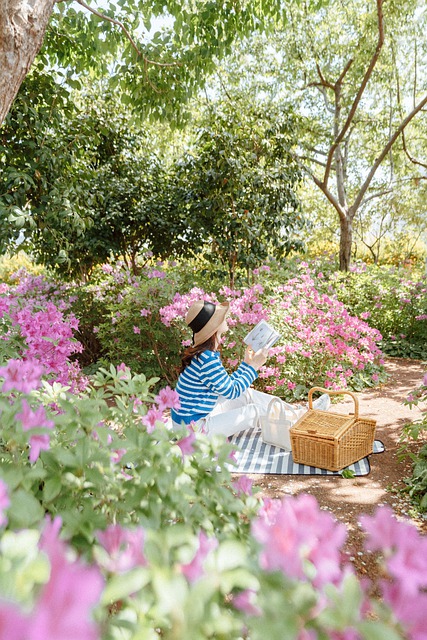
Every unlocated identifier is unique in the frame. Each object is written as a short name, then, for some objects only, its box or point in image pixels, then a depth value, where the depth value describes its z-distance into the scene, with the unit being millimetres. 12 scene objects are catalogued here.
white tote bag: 4129
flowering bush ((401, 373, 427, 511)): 3197
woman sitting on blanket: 3369
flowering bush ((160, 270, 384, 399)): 5312
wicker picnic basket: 3607
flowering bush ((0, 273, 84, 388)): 2555
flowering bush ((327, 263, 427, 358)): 8031
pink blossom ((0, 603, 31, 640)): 337
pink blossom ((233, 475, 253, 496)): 1104
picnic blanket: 3723
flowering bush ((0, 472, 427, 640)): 478
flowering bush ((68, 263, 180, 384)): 5781
